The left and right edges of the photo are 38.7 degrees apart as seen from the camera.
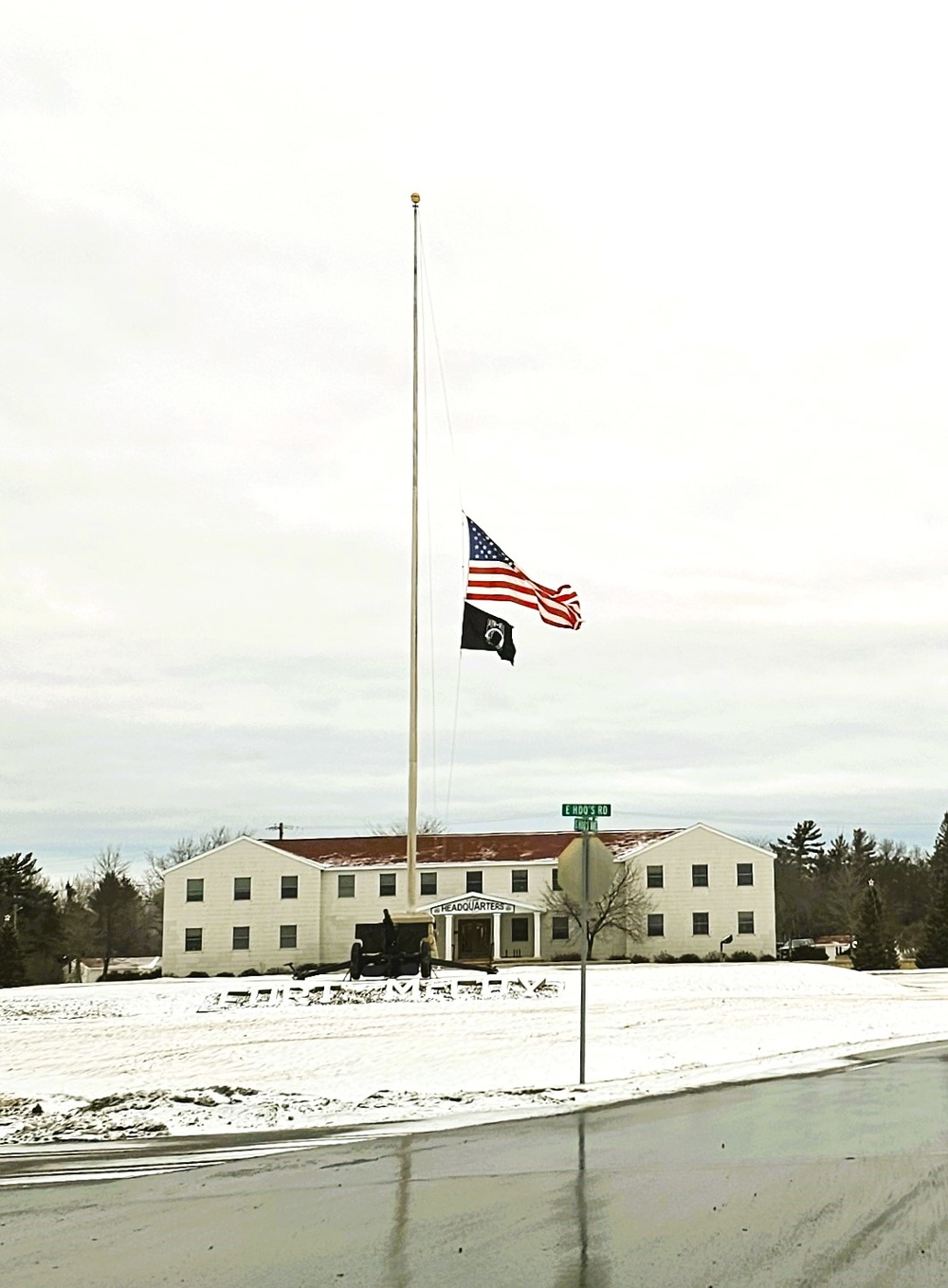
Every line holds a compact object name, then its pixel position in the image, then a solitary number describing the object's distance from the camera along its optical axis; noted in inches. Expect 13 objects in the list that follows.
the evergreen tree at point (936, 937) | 2219.5
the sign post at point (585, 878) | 618.2
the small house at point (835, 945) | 3319.6
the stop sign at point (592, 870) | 620.7
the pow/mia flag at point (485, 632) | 1190.9
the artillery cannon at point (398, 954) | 1215.6
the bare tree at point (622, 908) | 2301.9
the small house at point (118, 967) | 2532.0
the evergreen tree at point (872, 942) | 2202.3
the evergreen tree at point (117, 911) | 2861.7
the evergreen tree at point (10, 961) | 2050.9
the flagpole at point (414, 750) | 1221.8
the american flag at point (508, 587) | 1190.3
